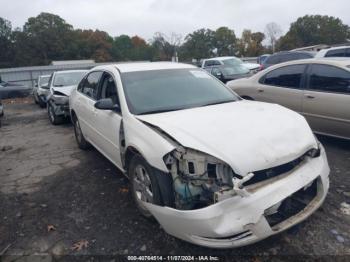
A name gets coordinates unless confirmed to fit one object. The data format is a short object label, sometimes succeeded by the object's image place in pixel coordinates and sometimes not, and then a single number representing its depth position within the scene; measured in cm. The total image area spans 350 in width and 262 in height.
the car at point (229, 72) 1284
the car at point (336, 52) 995
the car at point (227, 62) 1512
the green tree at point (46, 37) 5506
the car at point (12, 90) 1853
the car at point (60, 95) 855
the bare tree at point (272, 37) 6212
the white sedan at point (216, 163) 233
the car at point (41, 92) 1321
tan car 476
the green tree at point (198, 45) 5859
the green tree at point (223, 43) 6412
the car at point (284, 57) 1269
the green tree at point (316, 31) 5484
